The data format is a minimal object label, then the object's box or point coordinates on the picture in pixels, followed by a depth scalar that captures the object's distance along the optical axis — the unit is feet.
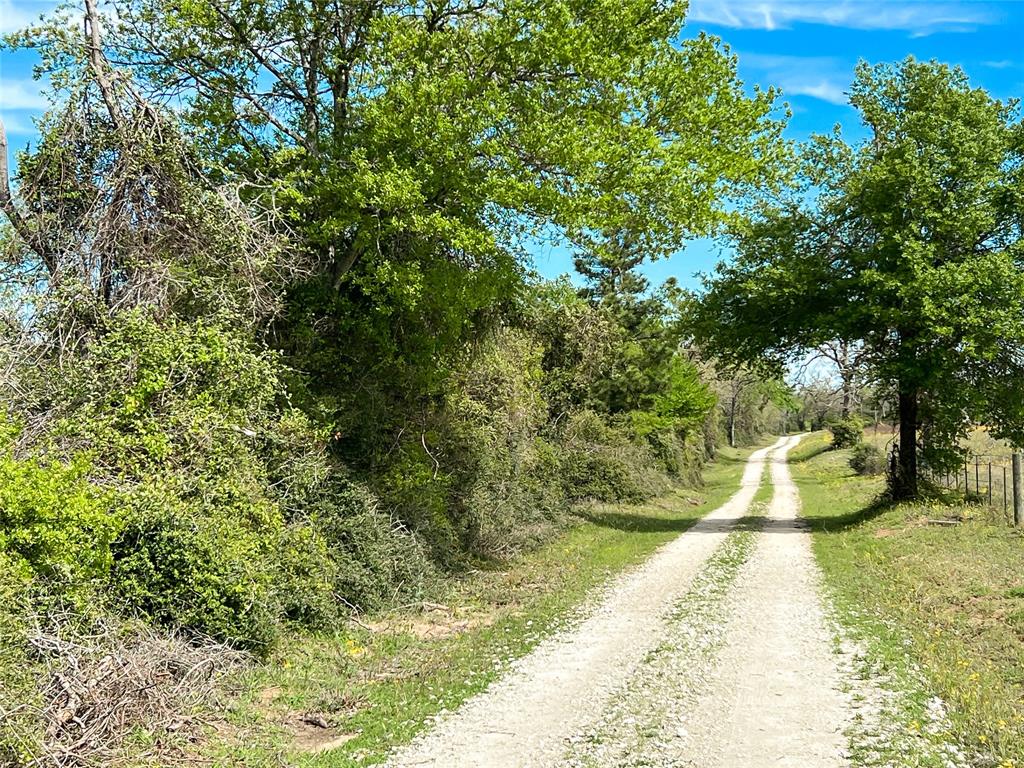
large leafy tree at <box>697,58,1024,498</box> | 61.52
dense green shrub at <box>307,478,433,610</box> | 37.29
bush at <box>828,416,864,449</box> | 176.35
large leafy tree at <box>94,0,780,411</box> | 38.52
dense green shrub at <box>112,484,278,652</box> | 25.67
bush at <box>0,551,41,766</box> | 16.93
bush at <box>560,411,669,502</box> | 84.69
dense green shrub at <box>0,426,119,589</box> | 21.22
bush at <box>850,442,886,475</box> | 131.95
